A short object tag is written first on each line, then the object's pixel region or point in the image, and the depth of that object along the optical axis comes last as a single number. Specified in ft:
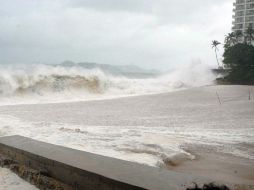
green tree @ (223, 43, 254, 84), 148.05
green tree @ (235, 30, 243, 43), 185.70
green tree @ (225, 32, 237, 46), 189.78
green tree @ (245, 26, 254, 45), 186.31
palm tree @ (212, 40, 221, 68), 208.74
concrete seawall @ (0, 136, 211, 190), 12.96
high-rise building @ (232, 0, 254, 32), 253.65
